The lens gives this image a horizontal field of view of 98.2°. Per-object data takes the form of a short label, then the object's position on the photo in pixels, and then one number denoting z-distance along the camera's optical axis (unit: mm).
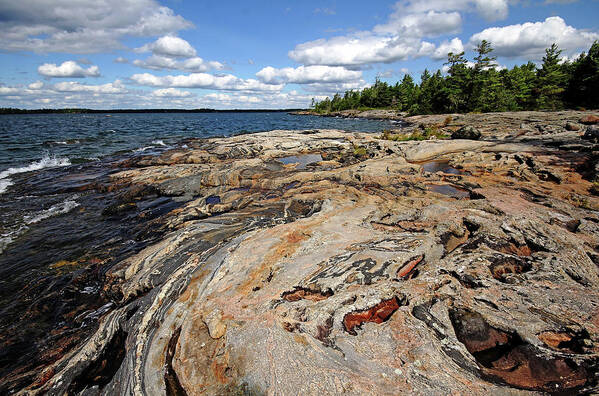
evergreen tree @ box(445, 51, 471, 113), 65312
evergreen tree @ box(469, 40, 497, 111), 57719
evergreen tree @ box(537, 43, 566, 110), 56562
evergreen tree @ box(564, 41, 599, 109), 49344
